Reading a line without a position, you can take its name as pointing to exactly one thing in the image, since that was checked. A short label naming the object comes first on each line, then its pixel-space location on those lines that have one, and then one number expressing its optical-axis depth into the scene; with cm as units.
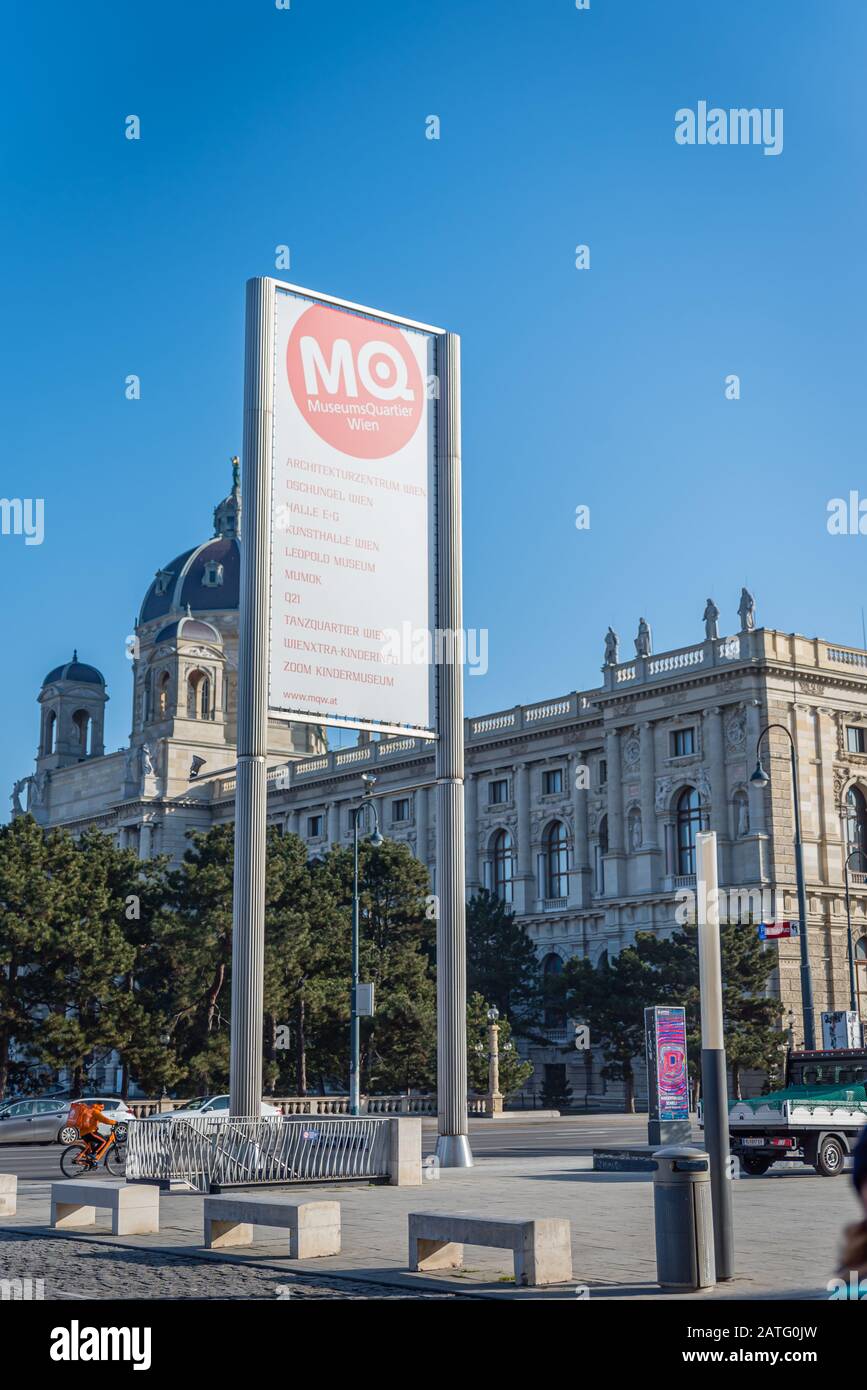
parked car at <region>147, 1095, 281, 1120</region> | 4084
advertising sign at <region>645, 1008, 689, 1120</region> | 2766
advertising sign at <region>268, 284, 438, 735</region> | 2423
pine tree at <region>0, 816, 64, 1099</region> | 5112
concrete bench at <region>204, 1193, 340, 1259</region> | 1449
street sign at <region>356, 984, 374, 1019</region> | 4175
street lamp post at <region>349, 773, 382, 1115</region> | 4375
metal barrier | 2155
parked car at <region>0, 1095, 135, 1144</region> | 4331
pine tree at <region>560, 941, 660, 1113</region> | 6072
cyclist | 2319
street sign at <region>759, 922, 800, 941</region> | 3875
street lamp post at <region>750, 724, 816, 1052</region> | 4062
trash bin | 1216
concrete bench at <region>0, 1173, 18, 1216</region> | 1956
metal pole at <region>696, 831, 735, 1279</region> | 1277
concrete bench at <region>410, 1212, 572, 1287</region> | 1255
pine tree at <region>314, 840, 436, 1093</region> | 5675
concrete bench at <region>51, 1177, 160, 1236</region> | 1706
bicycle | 2391
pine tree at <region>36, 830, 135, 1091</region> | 5100
